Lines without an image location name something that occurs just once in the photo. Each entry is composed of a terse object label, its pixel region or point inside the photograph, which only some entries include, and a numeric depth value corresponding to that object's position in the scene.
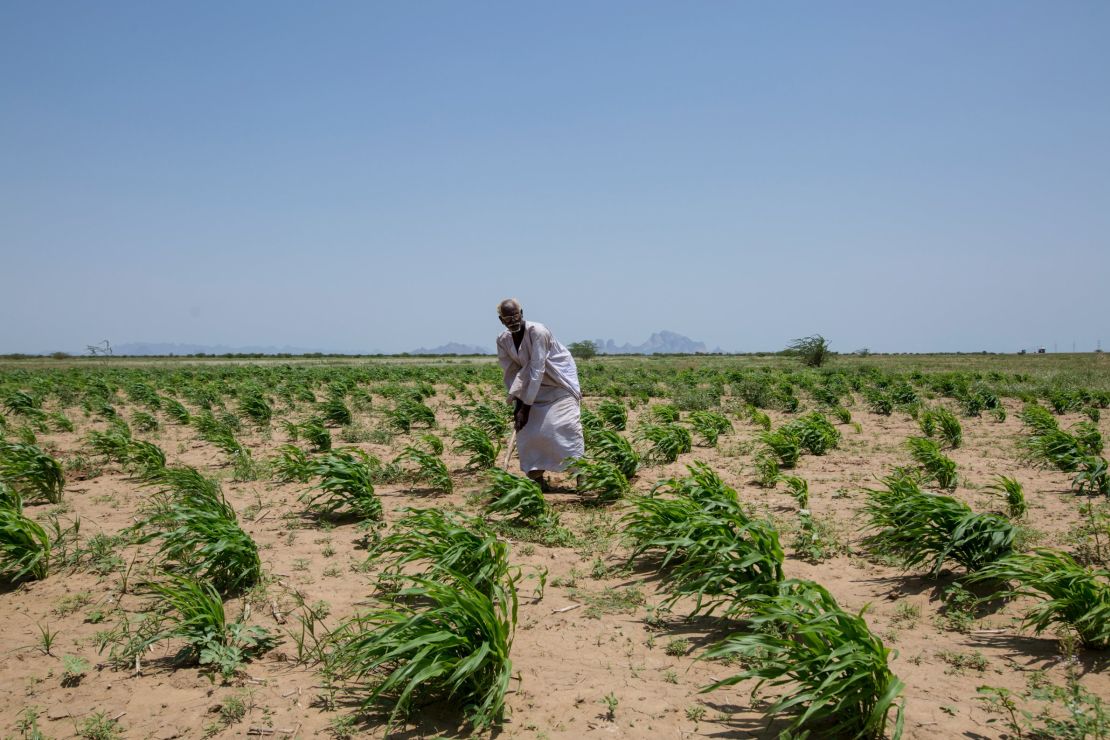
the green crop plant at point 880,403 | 12.70
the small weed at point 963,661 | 3.04
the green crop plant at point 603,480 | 6.22
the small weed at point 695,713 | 2.70
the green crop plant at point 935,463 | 6.46
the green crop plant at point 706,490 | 4.57
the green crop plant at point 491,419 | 10.08
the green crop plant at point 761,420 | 10.52
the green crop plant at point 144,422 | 10.77
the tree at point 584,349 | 58.28
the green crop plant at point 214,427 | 8.56
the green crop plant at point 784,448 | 7.79
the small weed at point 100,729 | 2.69
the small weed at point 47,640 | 3.39
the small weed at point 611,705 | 2.76
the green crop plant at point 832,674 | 2.40
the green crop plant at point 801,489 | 5.87
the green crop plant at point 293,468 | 6.05
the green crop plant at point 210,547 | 4.10
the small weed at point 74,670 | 3.11
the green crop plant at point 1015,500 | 5.29
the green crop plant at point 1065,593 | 3.03
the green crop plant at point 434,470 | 6.80
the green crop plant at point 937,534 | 3.99
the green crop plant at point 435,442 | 7.80
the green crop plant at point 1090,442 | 7.71
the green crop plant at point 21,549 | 4.28
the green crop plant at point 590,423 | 8.14
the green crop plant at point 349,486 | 5.67
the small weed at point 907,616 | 3.60
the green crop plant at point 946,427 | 9.02
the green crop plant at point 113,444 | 7.62
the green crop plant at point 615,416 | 10.83
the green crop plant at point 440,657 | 2.68
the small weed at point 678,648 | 3.31
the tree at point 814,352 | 32.37
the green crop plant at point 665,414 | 11.00
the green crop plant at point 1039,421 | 8.99
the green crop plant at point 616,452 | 7.12
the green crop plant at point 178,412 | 11.09
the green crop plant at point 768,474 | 6.83
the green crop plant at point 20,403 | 12.34
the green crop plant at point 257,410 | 11.41
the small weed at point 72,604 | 3.88
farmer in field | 6.58
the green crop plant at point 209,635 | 3.21
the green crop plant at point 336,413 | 11.34
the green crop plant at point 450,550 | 3.78
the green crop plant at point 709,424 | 9.43
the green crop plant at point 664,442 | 8.15
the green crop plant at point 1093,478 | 5.99
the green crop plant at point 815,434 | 8.60
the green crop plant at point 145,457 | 7.23
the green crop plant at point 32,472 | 6.11
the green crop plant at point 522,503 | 5.47
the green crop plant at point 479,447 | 7.71
